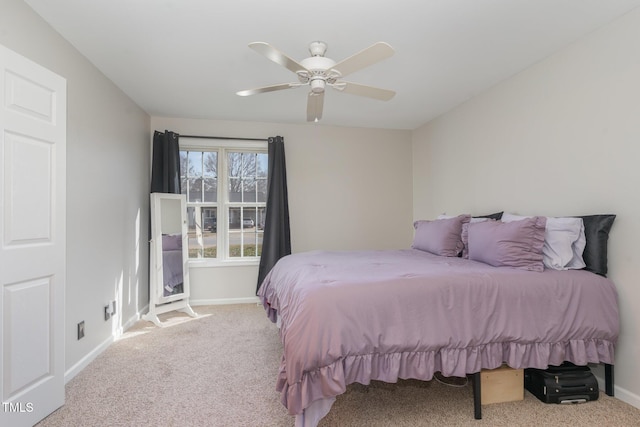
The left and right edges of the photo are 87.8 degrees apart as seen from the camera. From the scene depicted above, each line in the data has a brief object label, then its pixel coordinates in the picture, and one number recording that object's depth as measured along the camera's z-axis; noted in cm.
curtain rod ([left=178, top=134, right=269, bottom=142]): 441
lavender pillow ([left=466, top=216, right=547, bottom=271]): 227
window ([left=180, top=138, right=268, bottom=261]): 454
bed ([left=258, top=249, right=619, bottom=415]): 170
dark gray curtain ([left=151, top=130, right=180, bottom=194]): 418
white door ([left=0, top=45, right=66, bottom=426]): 176
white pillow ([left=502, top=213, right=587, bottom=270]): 226
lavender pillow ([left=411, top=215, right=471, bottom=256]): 307
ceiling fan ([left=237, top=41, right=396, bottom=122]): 194
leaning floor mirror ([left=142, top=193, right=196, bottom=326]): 385
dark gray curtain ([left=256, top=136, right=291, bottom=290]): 441
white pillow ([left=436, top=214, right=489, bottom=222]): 315
